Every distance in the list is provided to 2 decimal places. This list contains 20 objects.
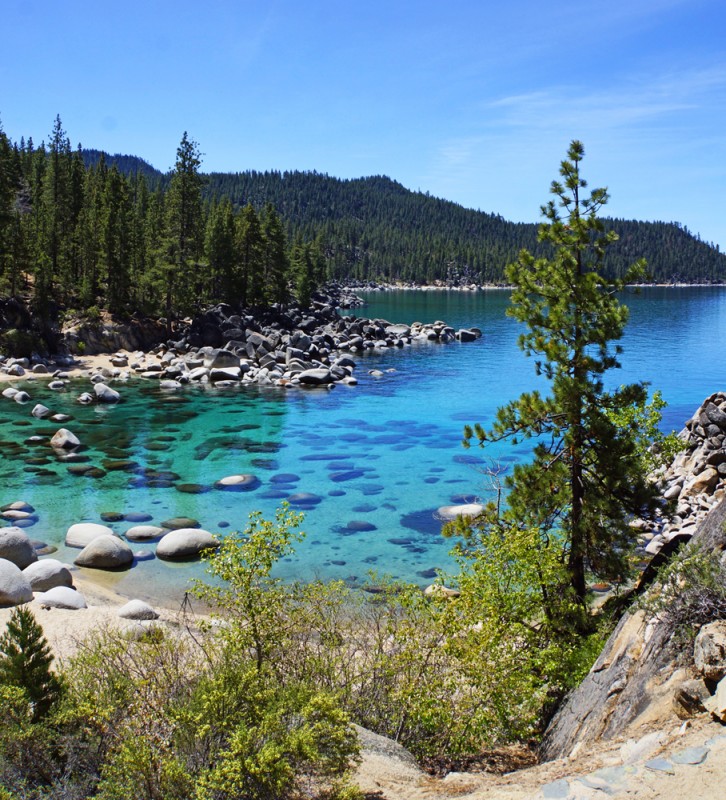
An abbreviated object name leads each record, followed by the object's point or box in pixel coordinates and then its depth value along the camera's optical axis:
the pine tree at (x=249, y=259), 74.75
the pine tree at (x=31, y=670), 8.50
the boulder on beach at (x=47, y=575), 17.31
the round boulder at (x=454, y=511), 23.78
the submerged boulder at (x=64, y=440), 32.06
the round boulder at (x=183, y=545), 20.34
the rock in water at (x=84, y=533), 21.06
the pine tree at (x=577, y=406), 12.93
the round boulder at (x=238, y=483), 27.37
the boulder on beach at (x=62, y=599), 15.88
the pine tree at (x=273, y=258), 77.50
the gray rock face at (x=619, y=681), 8.36
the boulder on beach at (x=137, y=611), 15.67
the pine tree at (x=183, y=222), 62.72
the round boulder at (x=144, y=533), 21.89
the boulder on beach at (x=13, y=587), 15.88
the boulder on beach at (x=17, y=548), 18.45
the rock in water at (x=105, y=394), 43.00
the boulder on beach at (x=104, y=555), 19.67
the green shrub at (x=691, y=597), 8.04
